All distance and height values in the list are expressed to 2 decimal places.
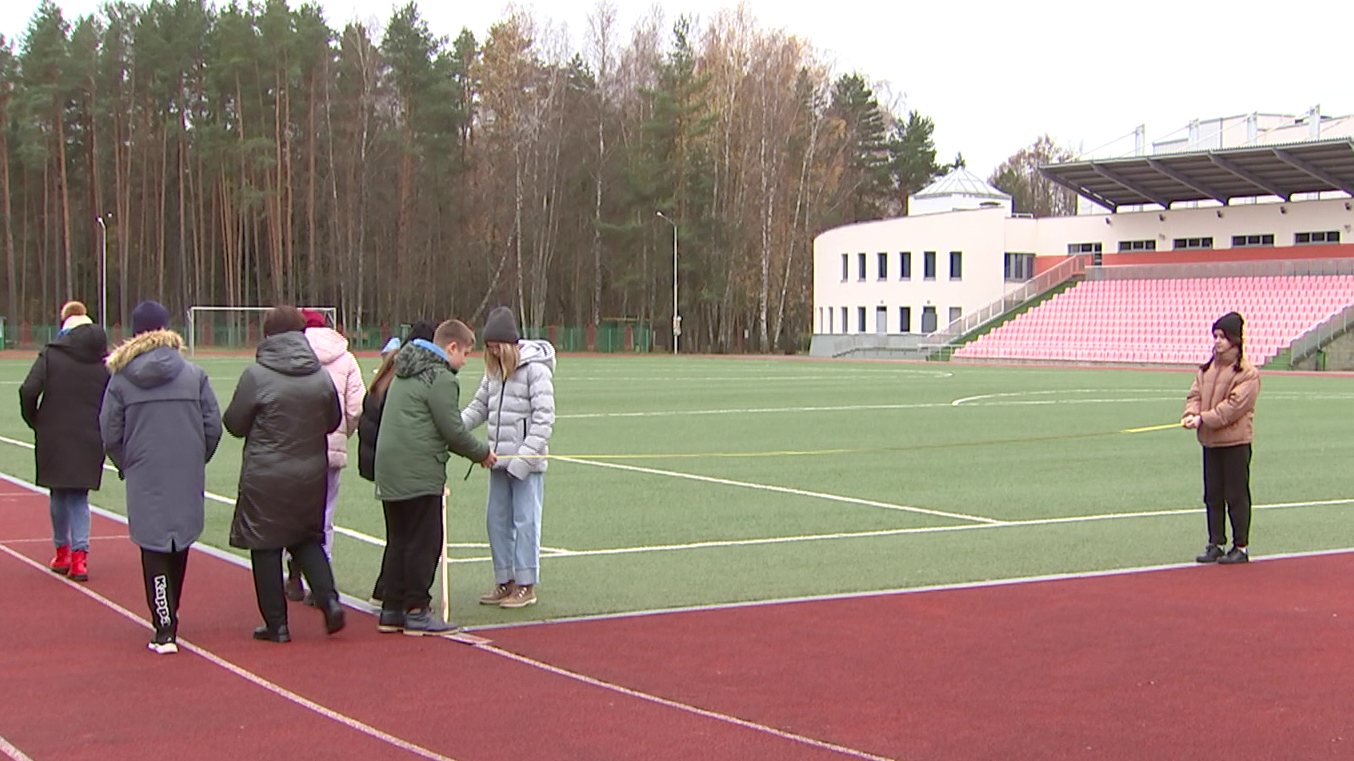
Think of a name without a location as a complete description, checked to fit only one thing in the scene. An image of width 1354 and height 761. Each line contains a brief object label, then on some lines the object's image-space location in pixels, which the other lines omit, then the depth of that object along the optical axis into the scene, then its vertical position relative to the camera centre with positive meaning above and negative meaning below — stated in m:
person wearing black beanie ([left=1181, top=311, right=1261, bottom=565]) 10.73 -0.76
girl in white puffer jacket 8.88 -0.68
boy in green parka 8.26 -0.79
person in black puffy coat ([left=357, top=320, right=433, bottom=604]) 9.28 -0.59
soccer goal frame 67.94 +0.86
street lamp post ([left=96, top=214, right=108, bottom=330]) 76.44 +2.88
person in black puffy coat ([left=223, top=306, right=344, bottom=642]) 7.96 -0.71
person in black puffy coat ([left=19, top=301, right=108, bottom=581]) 9.98 -0.65
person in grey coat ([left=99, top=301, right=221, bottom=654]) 7.86 -0.66
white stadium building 65.38 +3.83
